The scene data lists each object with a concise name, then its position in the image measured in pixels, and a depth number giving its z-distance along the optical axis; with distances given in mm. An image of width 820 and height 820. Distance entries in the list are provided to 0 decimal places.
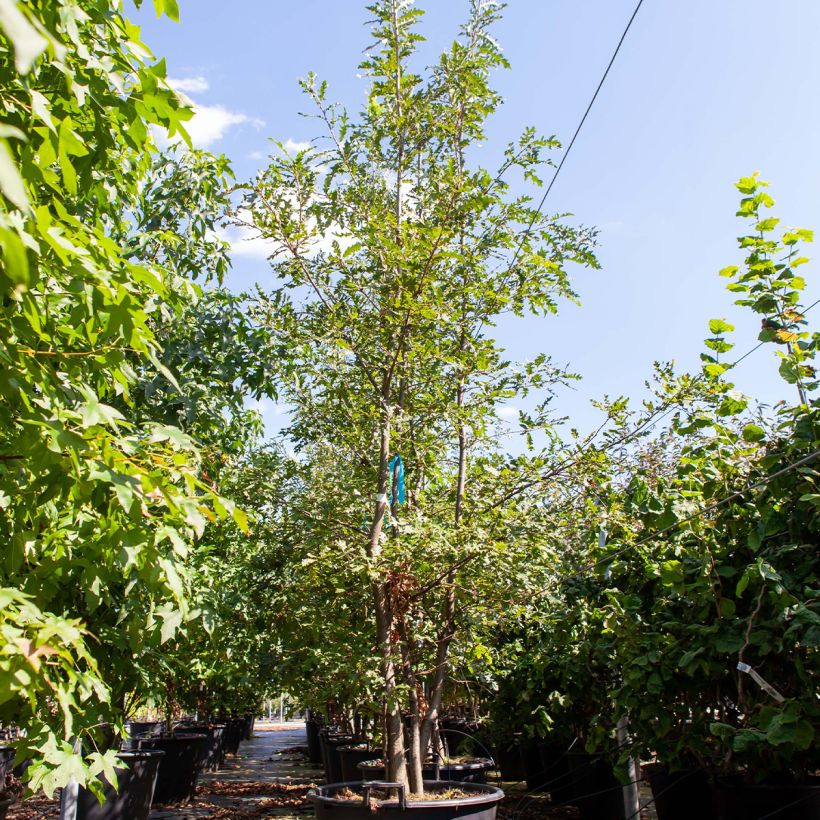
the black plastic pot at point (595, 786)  5992
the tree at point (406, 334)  3924
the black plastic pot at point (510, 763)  8742
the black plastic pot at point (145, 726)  14108
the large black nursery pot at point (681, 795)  4250
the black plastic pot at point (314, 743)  13523
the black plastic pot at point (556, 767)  6777
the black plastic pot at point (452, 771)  5061
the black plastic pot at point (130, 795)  5758
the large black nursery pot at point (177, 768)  8031
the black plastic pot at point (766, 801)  3314
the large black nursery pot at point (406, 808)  3555
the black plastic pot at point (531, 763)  7662
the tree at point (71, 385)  1272
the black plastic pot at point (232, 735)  14139
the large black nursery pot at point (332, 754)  9030
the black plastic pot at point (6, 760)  6749
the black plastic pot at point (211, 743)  10320
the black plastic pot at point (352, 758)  7646
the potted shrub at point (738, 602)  3201
